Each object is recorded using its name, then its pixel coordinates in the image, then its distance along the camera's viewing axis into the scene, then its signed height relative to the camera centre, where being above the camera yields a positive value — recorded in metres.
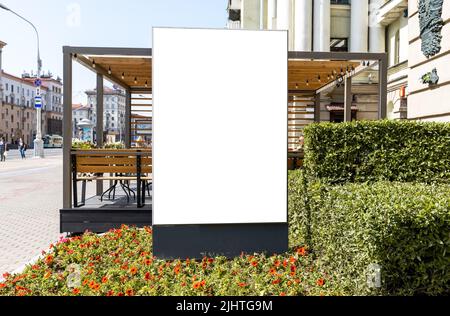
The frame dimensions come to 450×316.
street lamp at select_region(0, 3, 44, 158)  36.12 +0.53
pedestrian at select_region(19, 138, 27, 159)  37.62 -0.45
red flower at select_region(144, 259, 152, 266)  5.15 -1.52
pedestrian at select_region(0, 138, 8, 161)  33.42 -0.60
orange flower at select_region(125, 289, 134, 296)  4.17 -1.55
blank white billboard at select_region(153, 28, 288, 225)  5.16 +0.29
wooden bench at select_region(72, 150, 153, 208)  7.84 -0.35
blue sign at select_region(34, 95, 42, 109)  35.89 +3.85
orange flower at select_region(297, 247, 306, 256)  5.49 -1.46
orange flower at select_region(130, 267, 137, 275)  4.76 -1.51
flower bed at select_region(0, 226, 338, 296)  4.28 -1.55
